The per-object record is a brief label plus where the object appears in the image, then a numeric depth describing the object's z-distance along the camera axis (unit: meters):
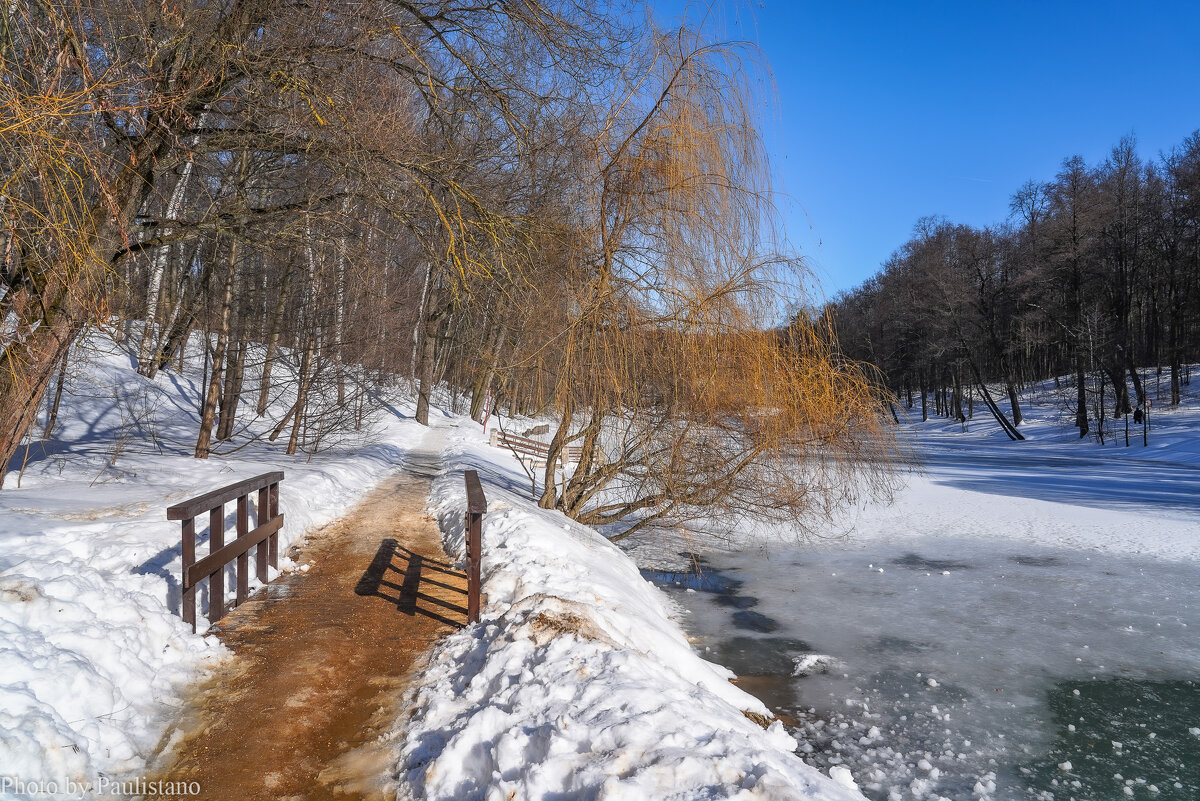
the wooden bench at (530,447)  17.94
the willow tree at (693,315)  8.49
